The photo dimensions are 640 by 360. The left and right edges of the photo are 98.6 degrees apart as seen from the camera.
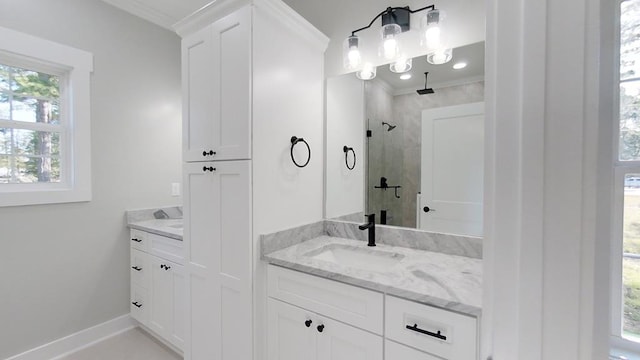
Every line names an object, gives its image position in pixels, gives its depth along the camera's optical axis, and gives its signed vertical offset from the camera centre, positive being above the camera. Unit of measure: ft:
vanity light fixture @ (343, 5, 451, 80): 4.99 +2.65
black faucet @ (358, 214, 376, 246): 5.48 -1.04
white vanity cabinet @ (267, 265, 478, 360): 3.23 -2.02
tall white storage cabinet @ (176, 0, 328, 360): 4.77 +0.40
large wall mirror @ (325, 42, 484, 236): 4.84 +0.61
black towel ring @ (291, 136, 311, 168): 5.46 +0.69
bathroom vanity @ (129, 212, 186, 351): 6.40 -2.64
